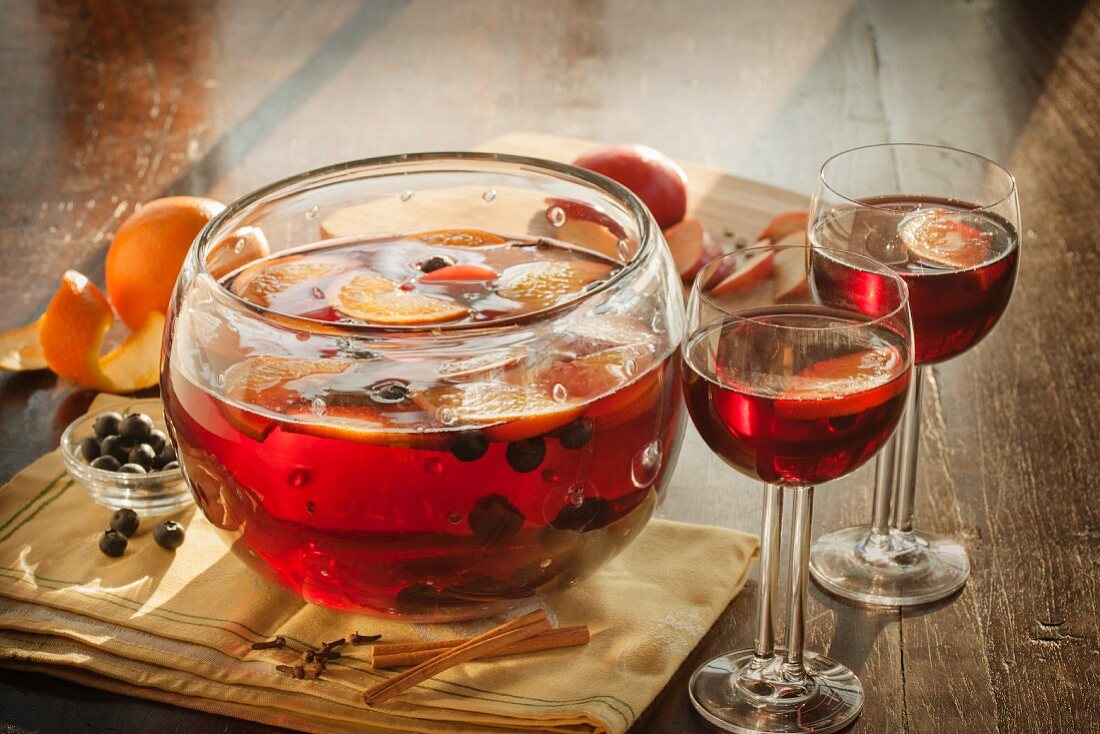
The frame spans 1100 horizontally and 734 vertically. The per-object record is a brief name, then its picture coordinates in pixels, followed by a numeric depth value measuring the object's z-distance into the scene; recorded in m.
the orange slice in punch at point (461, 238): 1.56
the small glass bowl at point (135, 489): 1.59
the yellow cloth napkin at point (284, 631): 1.45
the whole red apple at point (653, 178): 1.90
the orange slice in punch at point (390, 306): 1.47
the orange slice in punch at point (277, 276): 1.51
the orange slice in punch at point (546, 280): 1.49
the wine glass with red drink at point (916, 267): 1.50
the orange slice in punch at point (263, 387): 1.41
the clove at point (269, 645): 1.48
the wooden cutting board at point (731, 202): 1.93
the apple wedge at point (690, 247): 1.85
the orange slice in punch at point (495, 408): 1.40
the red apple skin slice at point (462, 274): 1.52
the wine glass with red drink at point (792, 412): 1.39
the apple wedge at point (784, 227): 1.89
